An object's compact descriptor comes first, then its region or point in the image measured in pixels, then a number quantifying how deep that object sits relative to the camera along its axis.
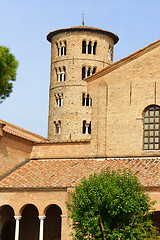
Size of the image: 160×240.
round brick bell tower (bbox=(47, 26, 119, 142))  56.72
